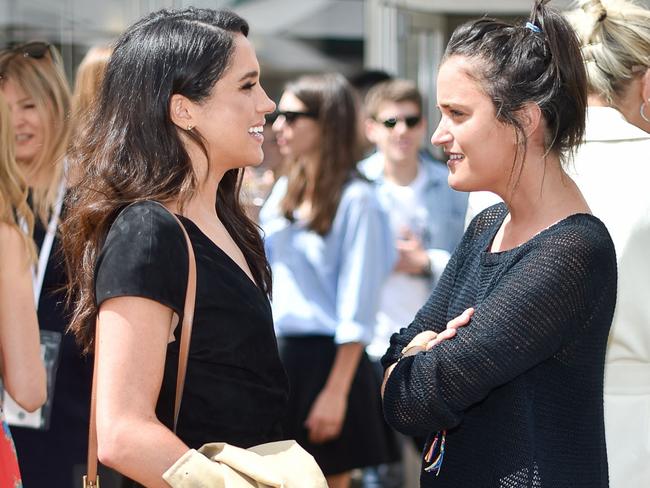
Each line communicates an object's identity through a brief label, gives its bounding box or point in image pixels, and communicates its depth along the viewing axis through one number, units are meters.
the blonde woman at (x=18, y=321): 5.02
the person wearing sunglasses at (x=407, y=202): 9.52
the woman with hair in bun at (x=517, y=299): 3.89
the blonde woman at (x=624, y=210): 4.62
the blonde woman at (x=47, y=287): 5.68
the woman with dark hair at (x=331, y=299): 8.30
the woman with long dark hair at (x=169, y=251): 3.53
